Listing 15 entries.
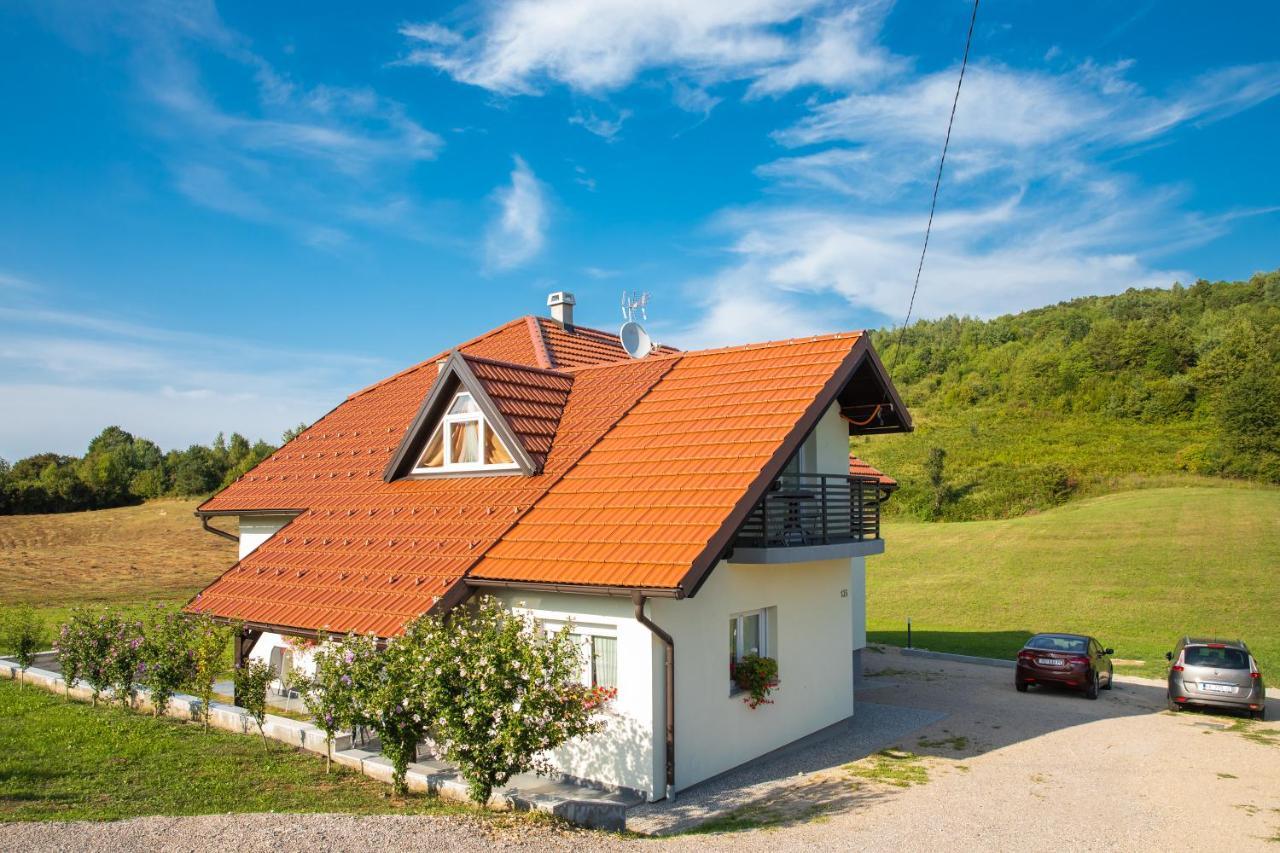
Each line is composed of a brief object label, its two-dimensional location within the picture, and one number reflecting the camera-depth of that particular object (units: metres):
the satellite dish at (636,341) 21.14
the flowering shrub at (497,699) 9.29
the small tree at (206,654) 13.66
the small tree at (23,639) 17.92
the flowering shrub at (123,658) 14.57
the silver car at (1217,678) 16.69
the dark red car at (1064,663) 18.88
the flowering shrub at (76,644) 15.23
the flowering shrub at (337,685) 10.42
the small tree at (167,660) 13.96
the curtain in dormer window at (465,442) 16.19
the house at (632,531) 11.06
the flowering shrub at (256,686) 12.66
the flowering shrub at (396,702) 9.80
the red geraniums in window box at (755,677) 12.35
